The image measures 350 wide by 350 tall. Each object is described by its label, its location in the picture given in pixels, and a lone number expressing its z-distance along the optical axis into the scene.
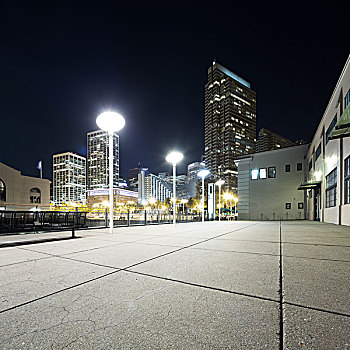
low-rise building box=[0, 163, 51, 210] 34.82
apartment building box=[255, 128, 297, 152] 173.50
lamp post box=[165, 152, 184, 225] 15.51
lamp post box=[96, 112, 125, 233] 9.55
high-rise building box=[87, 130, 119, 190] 195.12
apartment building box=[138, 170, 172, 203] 161.80
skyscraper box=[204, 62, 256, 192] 147.00
